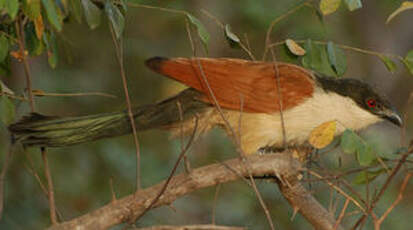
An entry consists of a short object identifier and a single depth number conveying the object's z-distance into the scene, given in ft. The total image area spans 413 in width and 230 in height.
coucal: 19.01
